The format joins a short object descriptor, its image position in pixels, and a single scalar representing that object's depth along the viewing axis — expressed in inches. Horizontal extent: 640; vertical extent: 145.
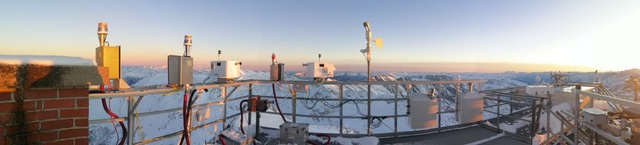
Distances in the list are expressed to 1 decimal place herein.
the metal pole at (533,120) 199.5
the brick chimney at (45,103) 66.3
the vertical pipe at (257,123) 192.9
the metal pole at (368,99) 213.9
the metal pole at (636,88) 318.0
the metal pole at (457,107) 230.4
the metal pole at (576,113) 135.4
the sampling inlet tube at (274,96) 213.6
